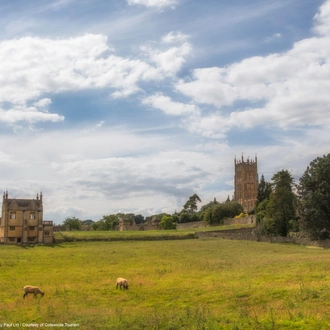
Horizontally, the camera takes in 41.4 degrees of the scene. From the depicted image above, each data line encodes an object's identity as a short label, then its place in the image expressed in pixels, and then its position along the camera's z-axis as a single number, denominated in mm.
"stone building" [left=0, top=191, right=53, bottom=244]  83500
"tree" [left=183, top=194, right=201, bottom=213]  189500
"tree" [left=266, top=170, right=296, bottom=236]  81562
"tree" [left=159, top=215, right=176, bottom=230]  145000
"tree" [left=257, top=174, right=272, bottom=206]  107325
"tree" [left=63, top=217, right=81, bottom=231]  145625
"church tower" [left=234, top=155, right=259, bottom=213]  192750
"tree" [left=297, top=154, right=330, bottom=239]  63812
